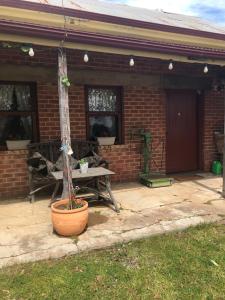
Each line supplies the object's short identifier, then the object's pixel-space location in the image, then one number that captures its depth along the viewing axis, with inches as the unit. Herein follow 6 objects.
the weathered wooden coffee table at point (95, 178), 145.3
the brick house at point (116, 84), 134.6
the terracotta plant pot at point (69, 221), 117.4
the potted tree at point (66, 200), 117.9
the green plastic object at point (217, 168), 232.7
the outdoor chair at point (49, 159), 165.3
